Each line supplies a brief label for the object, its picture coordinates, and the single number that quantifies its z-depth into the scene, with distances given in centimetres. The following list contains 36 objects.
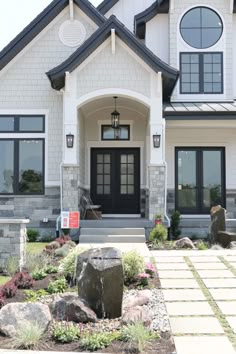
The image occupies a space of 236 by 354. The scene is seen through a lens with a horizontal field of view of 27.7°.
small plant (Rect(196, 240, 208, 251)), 1129
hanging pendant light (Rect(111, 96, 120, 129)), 1520
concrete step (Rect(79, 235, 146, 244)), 1270
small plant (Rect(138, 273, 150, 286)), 752
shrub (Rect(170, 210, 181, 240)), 1391
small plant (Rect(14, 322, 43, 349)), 473
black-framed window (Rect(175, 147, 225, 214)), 1573
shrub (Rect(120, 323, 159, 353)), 468
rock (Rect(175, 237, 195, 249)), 1173
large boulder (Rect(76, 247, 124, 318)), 584
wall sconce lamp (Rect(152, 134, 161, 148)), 1374
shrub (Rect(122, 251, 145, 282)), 770
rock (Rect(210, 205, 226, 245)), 1212
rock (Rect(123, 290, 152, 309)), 641
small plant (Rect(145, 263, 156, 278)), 811
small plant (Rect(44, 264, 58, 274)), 835
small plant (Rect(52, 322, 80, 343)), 493
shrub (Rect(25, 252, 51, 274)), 866
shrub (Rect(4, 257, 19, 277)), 845
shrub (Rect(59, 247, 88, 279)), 775
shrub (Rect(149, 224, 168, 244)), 1248
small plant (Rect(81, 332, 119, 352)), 474
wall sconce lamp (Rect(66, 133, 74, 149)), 1366
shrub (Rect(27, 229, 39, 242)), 1380
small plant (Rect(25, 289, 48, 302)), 664
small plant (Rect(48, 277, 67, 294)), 712
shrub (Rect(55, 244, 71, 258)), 1021
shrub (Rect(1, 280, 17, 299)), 652
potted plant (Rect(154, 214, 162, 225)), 1326
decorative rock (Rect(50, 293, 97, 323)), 562
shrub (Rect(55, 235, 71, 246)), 1168
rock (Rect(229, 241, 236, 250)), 1151
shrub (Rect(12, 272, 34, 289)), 718
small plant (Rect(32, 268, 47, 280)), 797
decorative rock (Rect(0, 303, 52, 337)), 508
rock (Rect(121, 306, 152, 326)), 532
